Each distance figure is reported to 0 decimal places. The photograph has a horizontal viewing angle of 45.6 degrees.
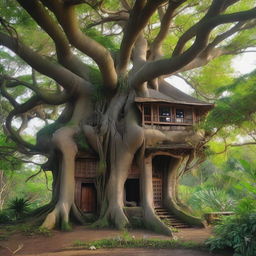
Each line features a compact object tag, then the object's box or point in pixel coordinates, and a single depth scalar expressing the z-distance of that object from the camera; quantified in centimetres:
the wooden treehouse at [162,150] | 1568
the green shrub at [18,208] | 1739
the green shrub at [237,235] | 761
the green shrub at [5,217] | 1648
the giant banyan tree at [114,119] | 1352
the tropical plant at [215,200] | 1808
